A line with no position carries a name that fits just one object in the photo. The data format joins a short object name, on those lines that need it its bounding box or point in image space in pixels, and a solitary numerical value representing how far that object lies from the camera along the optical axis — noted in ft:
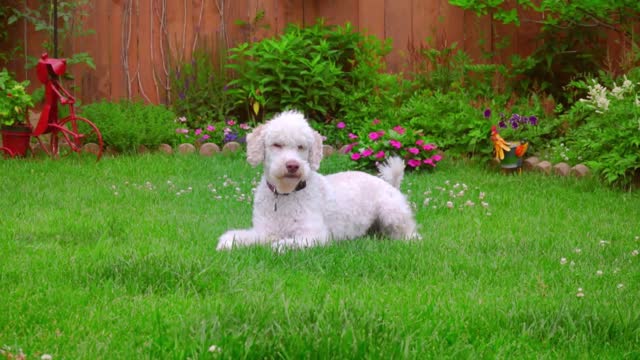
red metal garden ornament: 26.37
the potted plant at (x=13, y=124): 26.48
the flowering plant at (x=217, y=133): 29.91
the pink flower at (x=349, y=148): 26.58
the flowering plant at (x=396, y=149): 25.41
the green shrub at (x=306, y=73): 31.16
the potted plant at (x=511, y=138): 25.08
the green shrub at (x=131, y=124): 28.07
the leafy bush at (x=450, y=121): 26.58
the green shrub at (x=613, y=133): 22.24
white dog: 15.61
